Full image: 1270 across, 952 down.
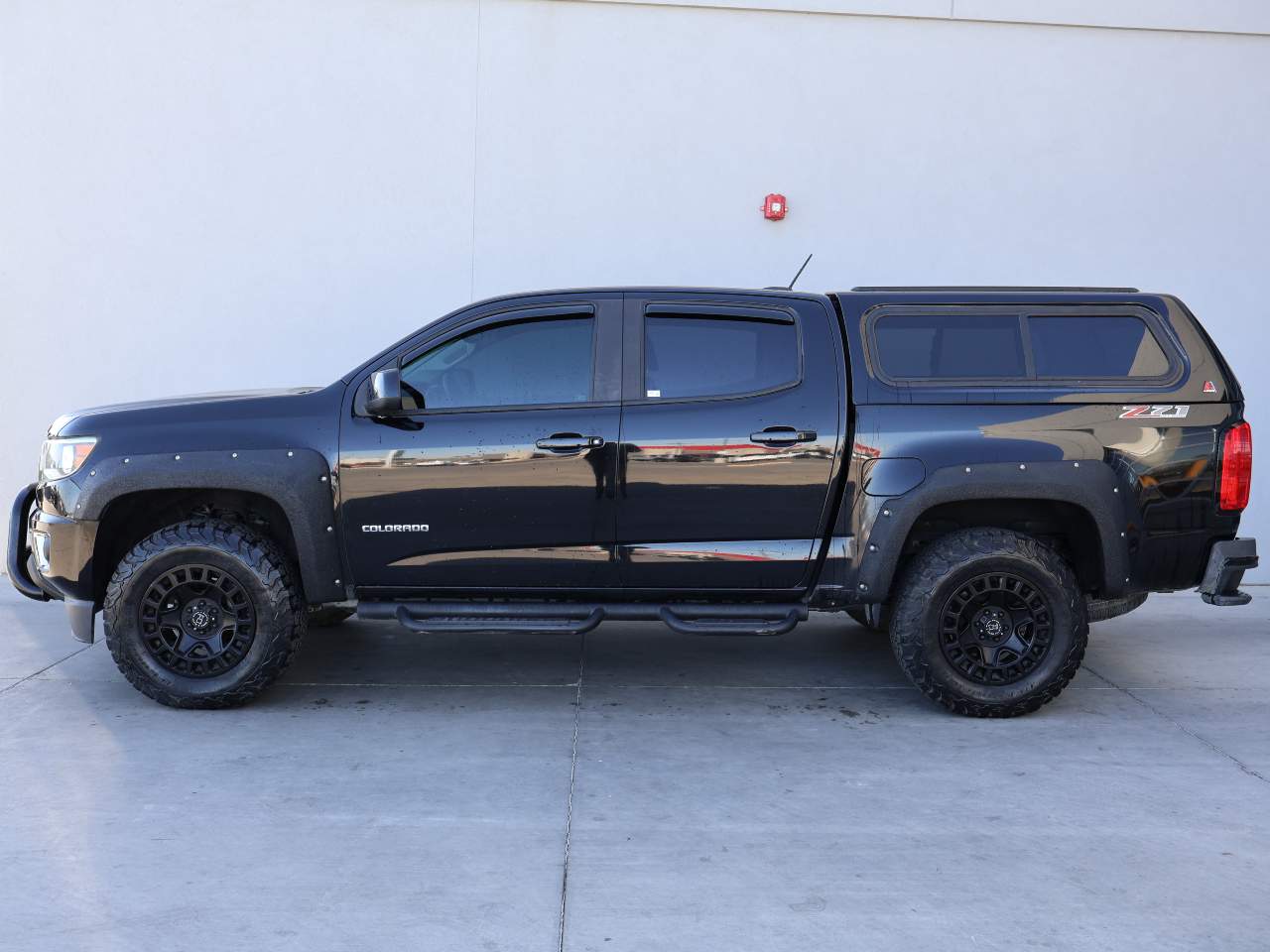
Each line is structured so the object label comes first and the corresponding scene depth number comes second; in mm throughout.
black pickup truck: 5379
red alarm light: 8617
